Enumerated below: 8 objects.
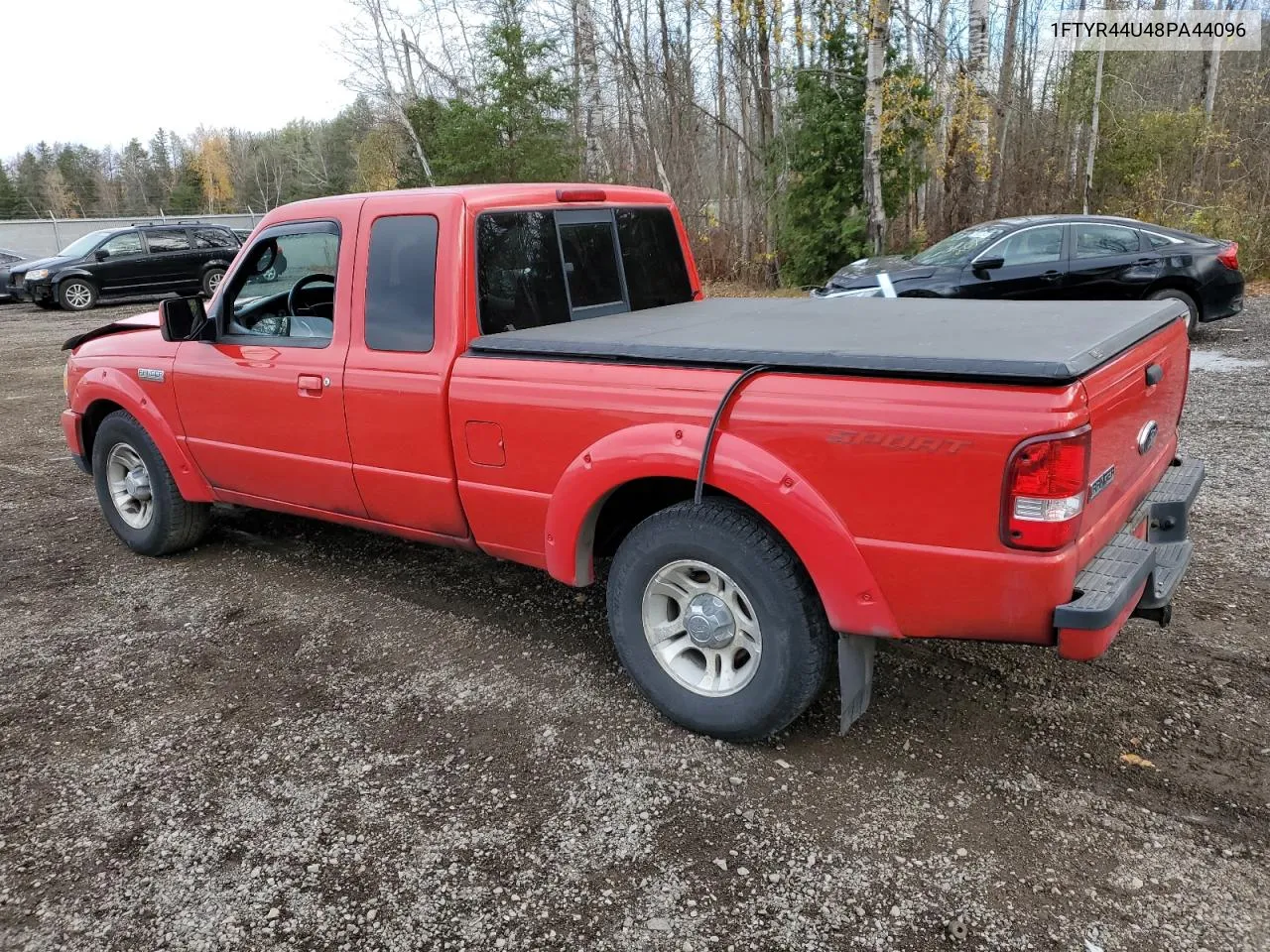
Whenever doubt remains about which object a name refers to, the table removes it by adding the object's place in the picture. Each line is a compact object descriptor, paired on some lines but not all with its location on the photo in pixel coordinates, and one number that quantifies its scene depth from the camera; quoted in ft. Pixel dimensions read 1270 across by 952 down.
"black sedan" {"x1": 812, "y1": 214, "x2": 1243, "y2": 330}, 34.63
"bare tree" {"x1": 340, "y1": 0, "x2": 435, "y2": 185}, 114.62
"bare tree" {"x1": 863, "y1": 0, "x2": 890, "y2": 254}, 46.06
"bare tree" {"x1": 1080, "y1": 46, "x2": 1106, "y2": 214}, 65.87
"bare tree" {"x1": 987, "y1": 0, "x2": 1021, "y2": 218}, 59.98
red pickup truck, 8.50
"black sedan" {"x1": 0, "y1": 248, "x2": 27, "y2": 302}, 72.54
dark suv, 64.95
